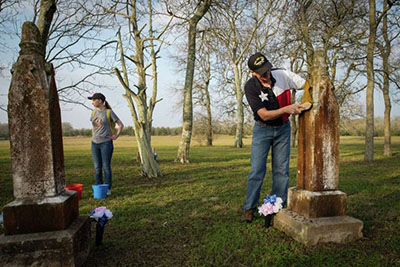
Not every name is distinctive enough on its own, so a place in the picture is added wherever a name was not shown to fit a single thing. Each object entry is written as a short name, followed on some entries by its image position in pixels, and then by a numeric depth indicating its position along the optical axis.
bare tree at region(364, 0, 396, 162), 11.08
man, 3.44
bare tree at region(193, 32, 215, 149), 30.61
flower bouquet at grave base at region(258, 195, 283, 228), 3.38
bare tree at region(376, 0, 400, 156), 13.11
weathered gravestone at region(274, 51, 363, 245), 3.06
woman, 5.56
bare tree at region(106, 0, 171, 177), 7.93
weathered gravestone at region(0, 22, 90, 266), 2.41
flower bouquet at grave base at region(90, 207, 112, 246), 3.01
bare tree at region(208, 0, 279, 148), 18.68
